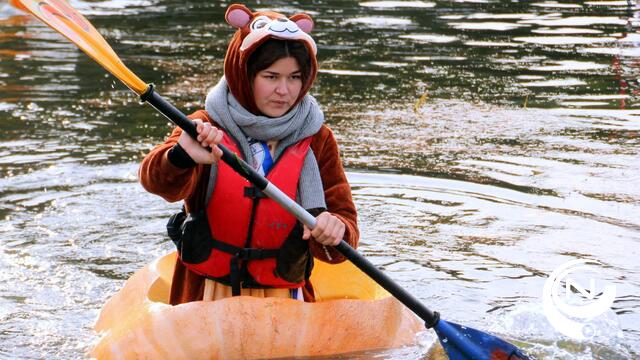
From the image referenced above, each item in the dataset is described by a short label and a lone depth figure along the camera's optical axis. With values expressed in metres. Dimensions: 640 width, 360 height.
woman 7.99
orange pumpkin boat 7.79
